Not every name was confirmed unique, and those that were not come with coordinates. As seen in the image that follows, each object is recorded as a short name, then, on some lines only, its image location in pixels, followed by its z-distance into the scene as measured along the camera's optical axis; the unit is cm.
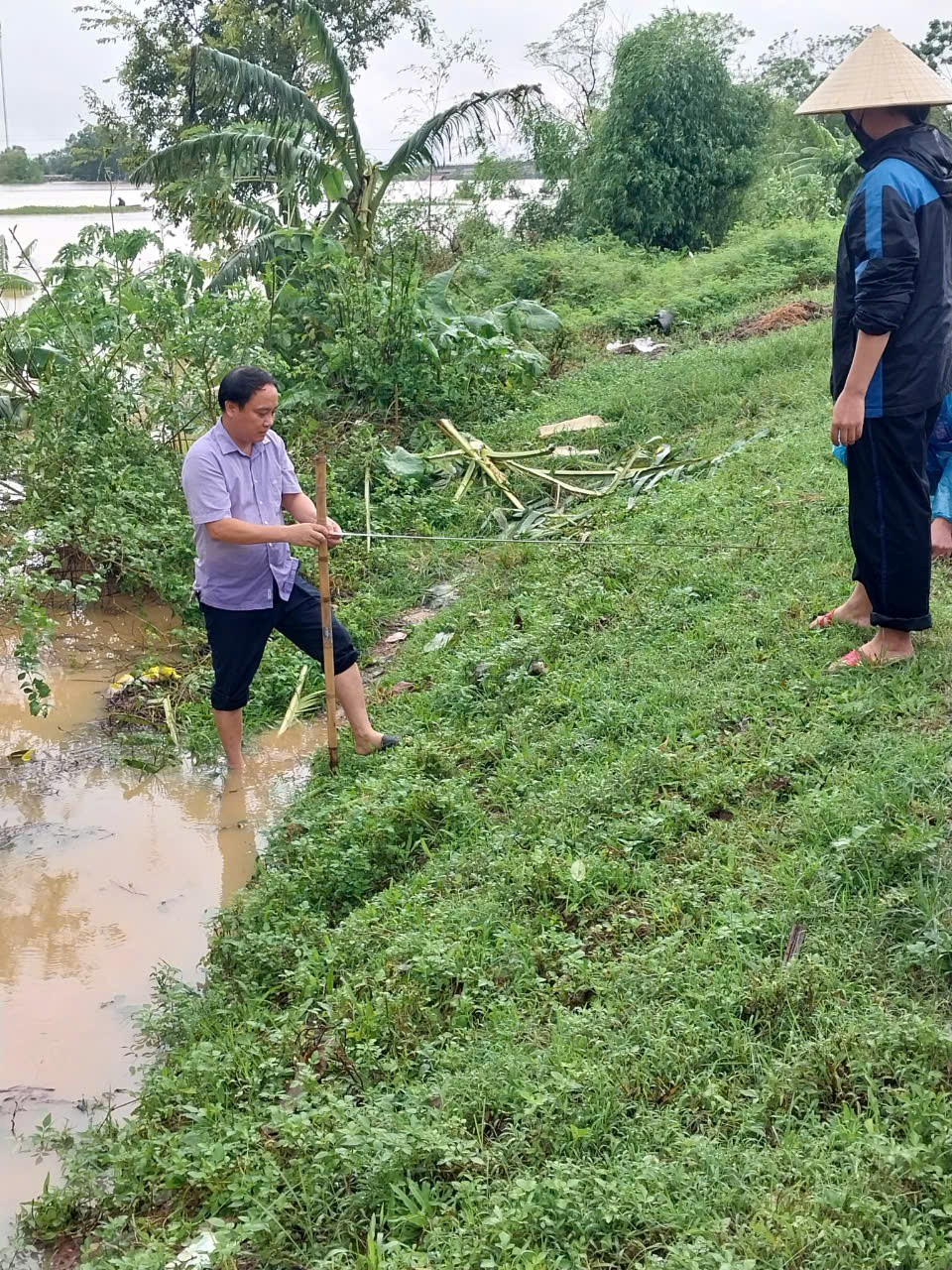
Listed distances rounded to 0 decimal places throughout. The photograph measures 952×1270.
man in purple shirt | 401
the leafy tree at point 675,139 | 1511
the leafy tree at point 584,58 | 1973
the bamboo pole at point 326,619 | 418
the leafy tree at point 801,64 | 2539
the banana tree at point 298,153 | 1112
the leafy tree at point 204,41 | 1809
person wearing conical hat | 337
